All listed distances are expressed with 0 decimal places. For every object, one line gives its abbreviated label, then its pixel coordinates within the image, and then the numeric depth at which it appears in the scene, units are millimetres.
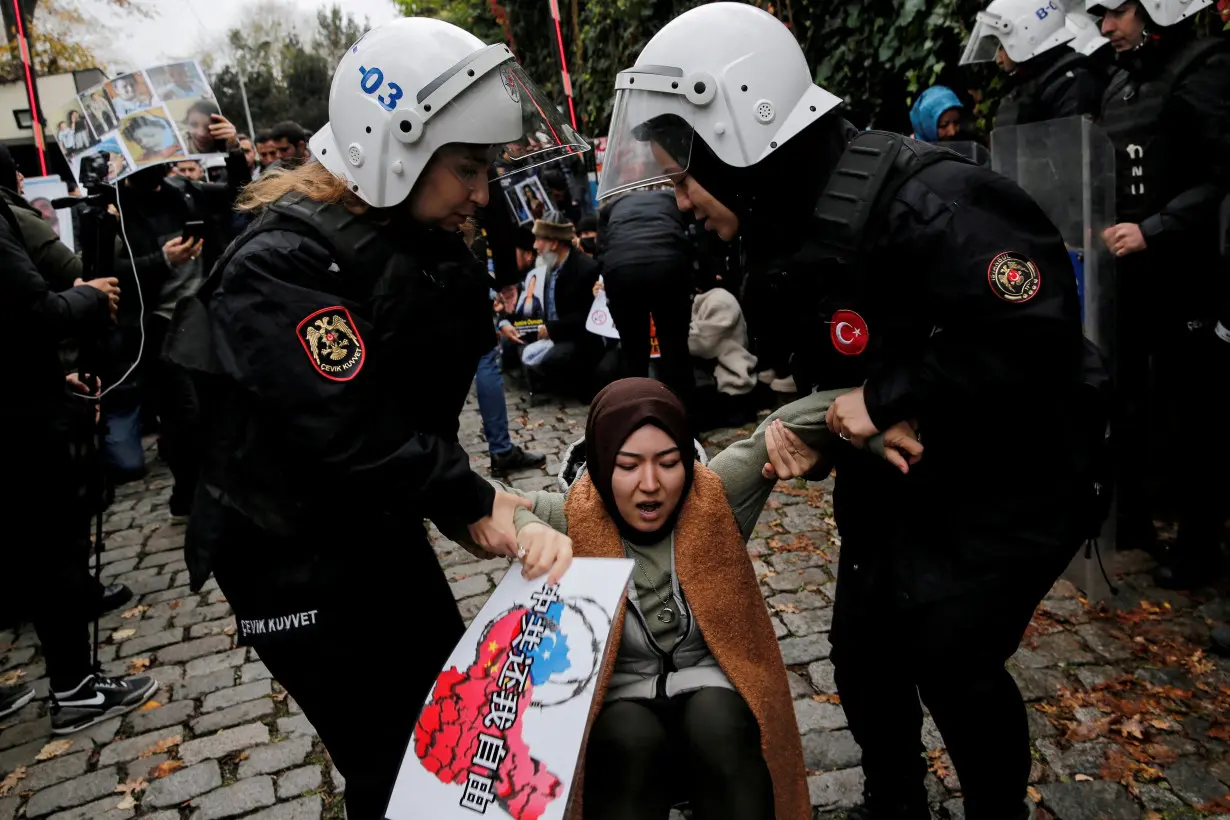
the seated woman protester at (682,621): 2314
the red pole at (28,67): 7648
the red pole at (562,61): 8742
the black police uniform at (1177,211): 3736
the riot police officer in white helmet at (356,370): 1905
